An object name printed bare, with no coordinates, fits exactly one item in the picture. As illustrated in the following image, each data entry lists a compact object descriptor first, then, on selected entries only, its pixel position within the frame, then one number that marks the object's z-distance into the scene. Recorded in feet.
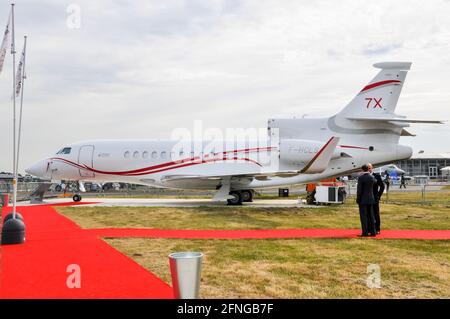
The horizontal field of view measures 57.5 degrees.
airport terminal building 303.27
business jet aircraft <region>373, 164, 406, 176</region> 223.51
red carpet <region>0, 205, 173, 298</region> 17.98
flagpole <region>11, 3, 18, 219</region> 30.60
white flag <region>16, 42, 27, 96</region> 34.53
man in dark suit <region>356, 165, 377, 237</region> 33.47
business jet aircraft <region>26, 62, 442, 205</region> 63.36
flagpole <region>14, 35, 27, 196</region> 31.58
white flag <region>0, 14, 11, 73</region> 32.89
